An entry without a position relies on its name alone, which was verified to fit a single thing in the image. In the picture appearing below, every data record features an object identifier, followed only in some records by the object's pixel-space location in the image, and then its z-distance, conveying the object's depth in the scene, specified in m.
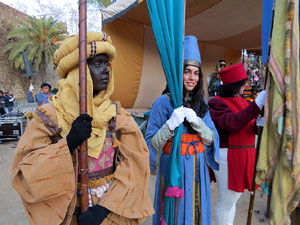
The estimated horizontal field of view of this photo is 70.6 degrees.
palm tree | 19.11
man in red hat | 1.98
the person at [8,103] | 9.69
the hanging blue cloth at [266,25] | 1.51
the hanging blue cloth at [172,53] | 1.36
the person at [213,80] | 4.57
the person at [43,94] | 5.54
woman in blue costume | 1.58
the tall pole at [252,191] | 1.56
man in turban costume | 0.97
